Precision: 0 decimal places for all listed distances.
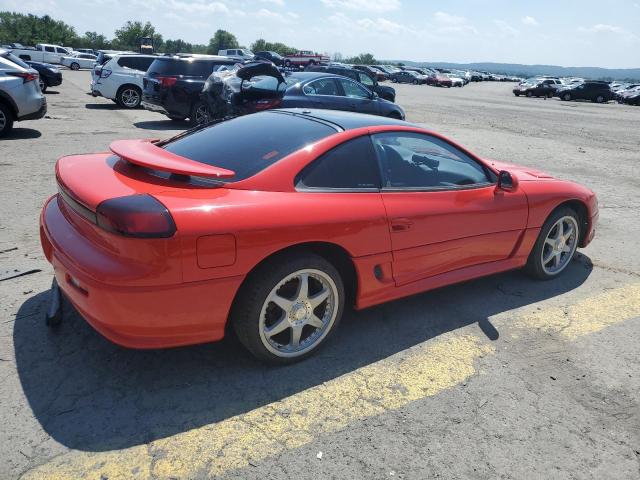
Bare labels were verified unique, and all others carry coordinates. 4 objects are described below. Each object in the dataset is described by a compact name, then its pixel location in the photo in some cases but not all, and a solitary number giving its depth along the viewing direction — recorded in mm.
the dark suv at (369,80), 14016
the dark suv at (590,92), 37812
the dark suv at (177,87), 12523
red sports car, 2496
